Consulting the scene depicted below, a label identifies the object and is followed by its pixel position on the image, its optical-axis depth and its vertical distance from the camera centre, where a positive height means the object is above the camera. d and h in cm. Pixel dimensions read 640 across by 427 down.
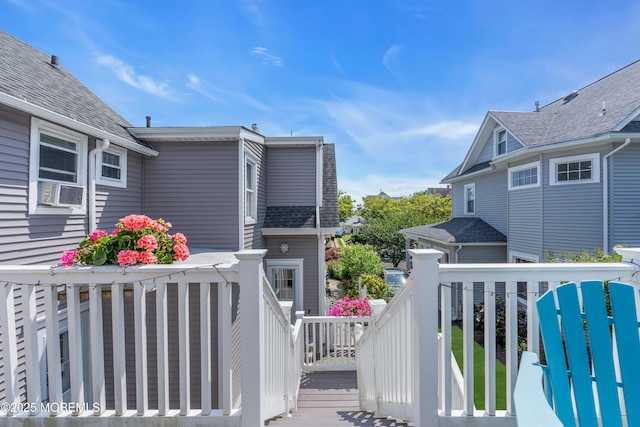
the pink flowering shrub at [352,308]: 614 -200
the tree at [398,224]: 2191 -40
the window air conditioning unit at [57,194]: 398 +36
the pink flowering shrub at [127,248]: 190 -21
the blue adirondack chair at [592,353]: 143 -71
